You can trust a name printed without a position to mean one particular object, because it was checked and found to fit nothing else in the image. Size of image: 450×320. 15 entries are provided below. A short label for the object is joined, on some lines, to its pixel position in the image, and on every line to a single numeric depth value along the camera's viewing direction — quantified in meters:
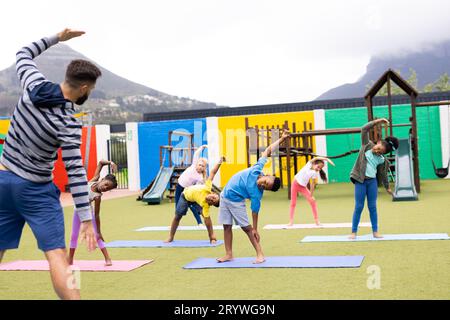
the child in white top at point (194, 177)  9.53
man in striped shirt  3.69
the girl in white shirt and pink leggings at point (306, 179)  10.21
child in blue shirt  7.00
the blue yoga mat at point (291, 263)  6.43
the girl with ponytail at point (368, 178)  8.41
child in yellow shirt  7.93
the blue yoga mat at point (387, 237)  7.99
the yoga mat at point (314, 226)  9.91
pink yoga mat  6.95
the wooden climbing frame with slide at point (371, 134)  15.55
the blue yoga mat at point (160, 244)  8.55
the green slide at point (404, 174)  13.74
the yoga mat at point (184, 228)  10.59
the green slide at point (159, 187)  16.64
